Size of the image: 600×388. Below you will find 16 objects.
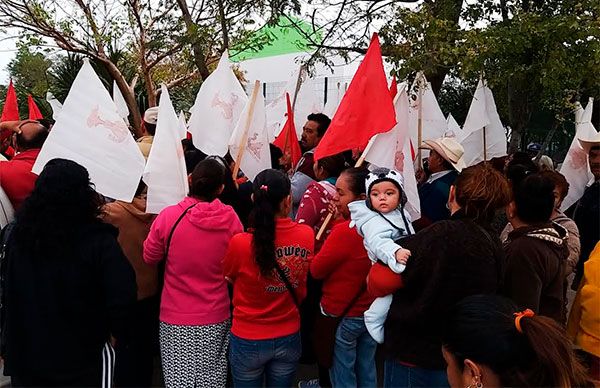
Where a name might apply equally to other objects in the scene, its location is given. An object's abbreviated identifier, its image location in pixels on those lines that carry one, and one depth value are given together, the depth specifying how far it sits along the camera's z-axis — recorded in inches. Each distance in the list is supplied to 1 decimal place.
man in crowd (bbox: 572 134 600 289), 168.2
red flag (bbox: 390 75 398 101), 199.9
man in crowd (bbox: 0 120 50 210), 137.6
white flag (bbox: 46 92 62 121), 247.2
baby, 99.6
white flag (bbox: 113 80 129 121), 284.3
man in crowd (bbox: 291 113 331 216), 164.1
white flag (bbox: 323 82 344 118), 311.0
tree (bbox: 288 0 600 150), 193.8
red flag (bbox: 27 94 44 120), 279.5
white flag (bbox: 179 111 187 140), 220.7
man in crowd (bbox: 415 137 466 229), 164.7
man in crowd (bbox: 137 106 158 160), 186.0
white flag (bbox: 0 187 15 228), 131.4
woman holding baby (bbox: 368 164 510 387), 90.2
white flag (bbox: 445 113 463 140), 260.2
